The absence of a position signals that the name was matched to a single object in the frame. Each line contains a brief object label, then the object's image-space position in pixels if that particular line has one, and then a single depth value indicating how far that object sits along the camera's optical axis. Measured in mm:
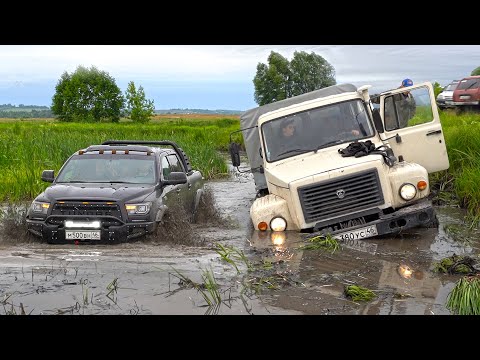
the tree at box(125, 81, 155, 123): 92812
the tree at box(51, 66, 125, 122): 103000
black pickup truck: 10172
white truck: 10062
